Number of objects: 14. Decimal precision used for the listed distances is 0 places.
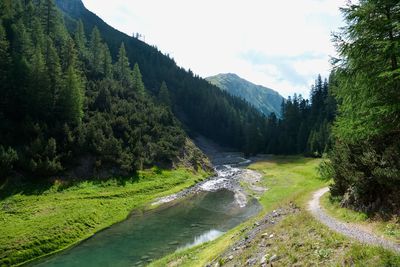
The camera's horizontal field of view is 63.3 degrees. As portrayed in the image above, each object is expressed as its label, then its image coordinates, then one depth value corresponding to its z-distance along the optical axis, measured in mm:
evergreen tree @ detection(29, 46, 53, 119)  63156
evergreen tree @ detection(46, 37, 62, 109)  68750
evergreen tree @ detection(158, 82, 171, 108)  151738
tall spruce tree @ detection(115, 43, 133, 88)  121188
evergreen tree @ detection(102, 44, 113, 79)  108562
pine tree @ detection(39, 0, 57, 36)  96025
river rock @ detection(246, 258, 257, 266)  20464
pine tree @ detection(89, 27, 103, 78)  110812
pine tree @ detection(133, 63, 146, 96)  115694
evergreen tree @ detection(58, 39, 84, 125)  66312
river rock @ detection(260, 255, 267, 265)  19550
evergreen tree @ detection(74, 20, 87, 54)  109862
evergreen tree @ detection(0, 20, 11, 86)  62344
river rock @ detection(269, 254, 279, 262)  19172
